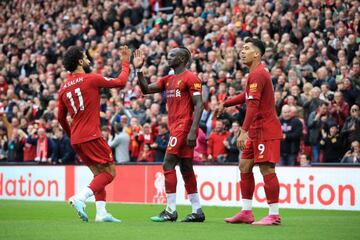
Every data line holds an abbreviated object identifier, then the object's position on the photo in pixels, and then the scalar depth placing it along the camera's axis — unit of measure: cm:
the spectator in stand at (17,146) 2705
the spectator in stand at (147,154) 2336
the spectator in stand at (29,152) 2645
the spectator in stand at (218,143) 2194
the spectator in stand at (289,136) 2031
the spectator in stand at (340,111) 2020
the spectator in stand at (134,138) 2414
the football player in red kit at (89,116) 1282
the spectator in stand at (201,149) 2211
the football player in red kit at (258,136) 1235
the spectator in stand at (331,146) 1997
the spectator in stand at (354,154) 1931
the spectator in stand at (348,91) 2038
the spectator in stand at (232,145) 2144
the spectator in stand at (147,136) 2344
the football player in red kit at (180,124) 1314
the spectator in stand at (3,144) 2770
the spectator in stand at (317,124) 2009
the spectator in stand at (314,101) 2062
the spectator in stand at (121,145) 2369
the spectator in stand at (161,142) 2289
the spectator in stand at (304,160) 1992
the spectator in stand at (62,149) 2548
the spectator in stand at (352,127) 1950
